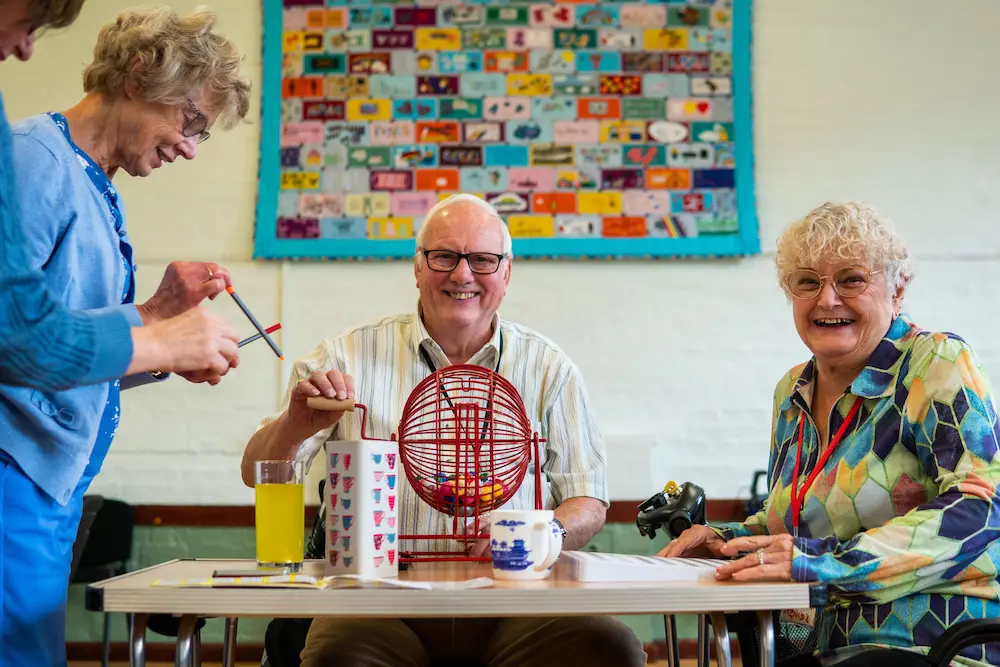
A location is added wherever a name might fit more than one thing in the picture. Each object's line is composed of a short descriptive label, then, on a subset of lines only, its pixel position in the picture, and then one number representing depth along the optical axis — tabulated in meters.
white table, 1.32
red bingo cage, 1.77
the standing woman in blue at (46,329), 1.26
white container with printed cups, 1.49
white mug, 1.49
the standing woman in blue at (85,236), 1.52
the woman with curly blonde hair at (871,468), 1.59
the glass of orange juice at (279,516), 1.56
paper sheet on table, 1.37
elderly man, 2.10
